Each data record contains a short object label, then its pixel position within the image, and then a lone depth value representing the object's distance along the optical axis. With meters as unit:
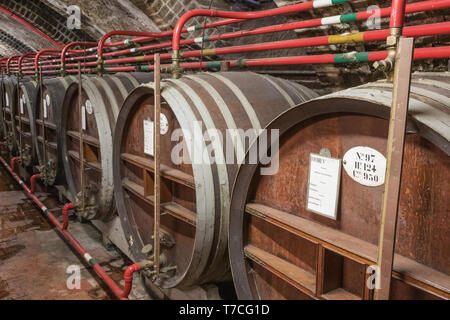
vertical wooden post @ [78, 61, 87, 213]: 3.30
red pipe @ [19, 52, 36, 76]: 5.98
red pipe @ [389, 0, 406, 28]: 1.09
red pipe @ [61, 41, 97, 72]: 4.45
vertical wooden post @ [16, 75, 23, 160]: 5.80
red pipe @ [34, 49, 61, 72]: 4.89
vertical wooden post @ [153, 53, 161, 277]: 2.02
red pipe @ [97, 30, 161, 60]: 3.32
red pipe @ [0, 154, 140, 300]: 2.44
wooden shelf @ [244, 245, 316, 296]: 1.42
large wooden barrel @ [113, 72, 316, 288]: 1.83
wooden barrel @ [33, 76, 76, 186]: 4.26
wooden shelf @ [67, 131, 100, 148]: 3.36
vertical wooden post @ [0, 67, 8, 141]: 7.19
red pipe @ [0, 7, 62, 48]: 8.03
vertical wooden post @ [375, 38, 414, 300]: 0.88
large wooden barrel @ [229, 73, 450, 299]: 1.03
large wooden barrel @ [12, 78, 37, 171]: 5.05
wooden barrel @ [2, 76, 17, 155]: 6.34
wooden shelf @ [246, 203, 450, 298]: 1.03
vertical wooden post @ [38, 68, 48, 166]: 4.54
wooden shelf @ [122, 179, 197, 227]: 2.08
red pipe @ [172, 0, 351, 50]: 1.96
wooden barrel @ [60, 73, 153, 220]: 3.08
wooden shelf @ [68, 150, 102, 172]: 3.41
